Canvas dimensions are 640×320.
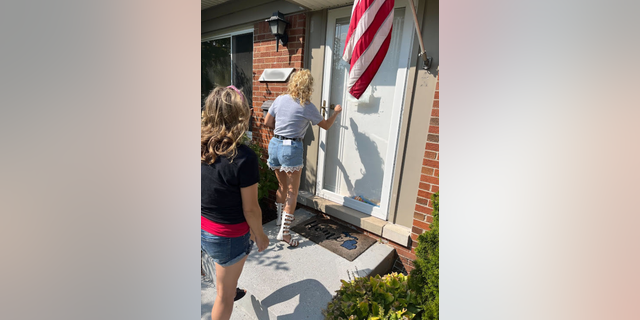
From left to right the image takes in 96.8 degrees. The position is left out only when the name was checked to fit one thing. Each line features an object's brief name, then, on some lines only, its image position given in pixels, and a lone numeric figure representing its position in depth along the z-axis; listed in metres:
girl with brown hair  1.66
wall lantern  3.72
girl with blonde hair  3.17
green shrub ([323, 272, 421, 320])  2.13
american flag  2.12
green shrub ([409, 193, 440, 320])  2.12
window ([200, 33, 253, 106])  4.87
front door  3.28
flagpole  2.59
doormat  3.31
